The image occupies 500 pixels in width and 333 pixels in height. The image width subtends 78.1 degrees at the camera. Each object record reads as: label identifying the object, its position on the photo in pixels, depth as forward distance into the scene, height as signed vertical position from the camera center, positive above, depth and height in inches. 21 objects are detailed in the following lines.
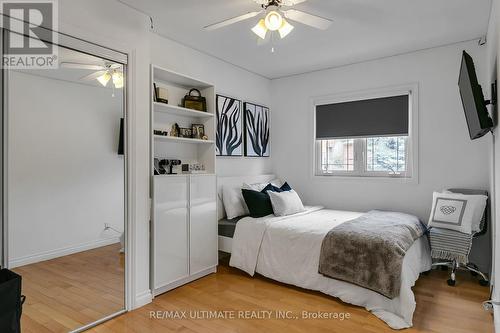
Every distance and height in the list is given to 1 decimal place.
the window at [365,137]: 153.7 +14.7
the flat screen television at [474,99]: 85.7 +18.8
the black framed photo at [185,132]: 132.6 +14.0
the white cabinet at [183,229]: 111.4 -25.4
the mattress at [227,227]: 140.6 -28.9
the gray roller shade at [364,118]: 154.1 +24.8
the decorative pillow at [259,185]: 154.5 -11.1
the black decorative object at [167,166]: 124.3 -0.6
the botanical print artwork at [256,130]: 175.0 +20.3
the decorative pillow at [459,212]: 118.3 -18.7
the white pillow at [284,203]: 142.5 -18.3
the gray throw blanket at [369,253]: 97.1 -29.7
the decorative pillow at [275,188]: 154.7 -12.3
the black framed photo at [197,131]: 135.7 +14.9
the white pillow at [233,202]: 148.0 -18.4
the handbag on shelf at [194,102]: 134.1 +27.6
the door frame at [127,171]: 97.0 -2.1
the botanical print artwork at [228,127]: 155.5 +19.6
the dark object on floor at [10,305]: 59.6 -27.9
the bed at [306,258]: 96.6 -37.0
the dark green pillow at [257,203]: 140.1 -17.6
